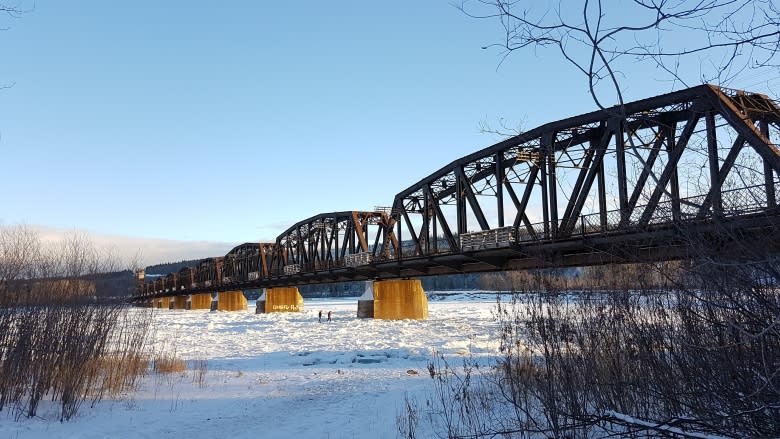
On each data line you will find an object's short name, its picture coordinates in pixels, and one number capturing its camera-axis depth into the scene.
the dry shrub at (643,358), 5.73
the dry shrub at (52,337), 11.57
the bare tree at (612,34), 3.66
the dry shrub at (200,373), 15.55
